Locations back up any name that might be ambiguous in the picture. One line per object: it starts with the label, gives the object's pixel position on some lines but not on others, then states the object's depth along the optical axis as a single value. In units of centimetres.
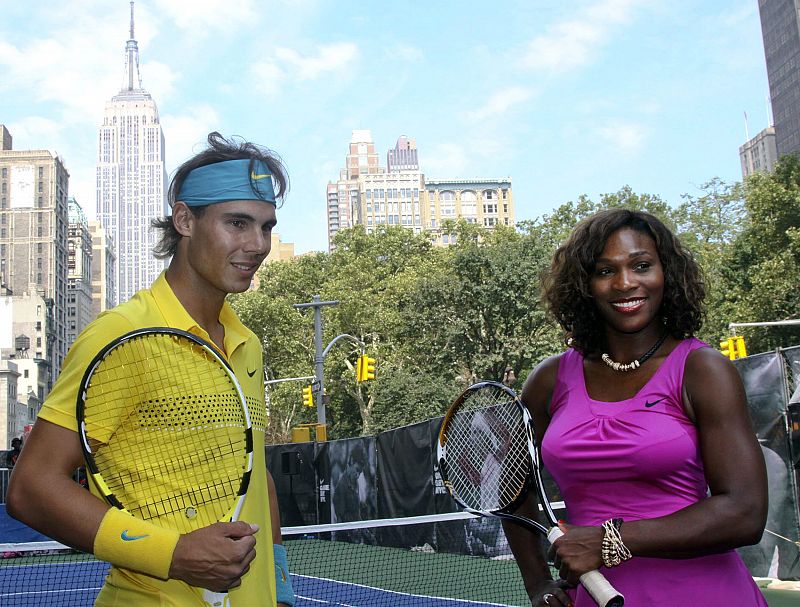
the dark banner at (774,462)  959
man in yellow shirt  208
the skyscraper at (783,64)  8981
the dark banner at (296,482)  1938
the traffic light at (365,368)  2962
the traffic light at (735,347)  2509
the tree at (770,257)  3325
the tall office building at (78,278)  17850
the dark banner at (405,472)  1499
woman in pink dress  236
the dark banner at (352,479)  1719
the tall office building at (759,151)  15938
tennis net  1061
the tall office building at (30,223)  14625
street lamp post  2962
